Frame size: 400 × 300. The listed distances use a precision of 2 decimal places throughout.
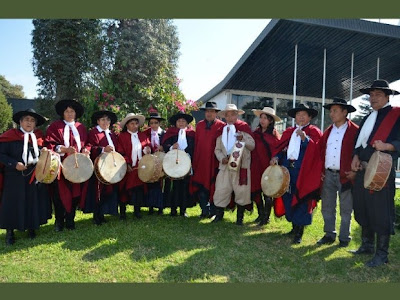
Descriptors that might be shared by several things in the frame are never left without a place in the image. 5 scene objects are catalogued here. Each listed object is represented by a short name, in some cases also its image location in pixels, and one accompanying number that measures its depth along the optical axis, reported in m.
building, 11.49
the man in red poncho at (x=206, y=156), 6.54
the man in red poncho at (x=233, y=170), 6.12
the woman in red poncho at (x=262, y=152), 6.28
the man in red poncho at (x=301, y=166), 5.21
